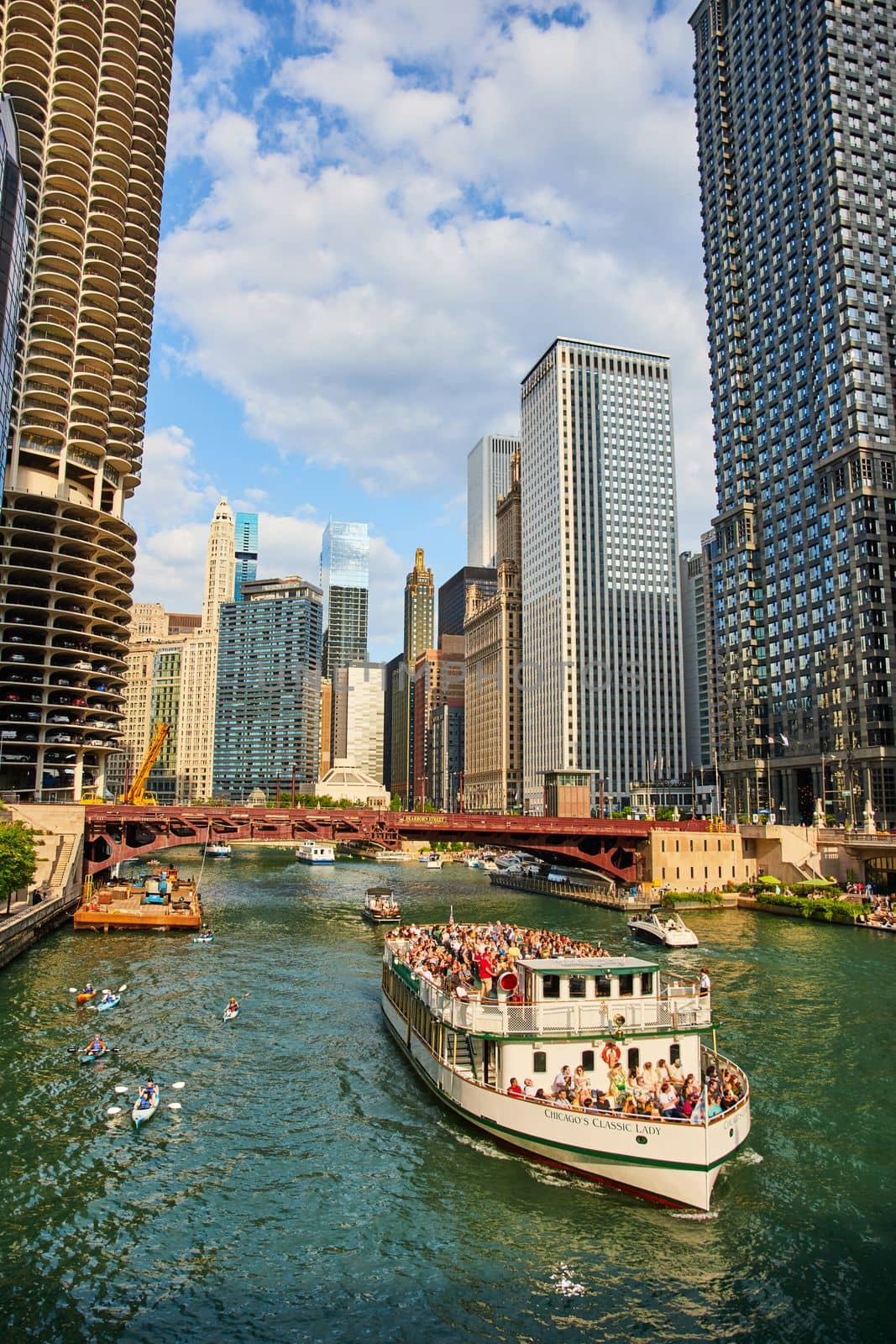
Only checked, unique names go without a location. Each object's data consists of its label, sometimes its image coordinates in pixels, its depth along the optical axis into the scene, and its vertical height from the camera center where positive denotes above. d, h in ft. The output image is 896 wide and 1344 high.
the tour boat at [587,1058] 96.53 -33.58
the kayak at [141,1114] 119.85 -42.35
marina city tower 392.27 +192.66
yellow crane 461.98 +7.84
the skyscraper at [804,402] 419.54 +196.95
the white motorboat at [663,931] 252.62 -39.65
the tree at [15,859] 222.07 -17.77
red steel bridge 321.32 -15.17
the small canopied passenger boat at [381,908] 303.07 -39.58
